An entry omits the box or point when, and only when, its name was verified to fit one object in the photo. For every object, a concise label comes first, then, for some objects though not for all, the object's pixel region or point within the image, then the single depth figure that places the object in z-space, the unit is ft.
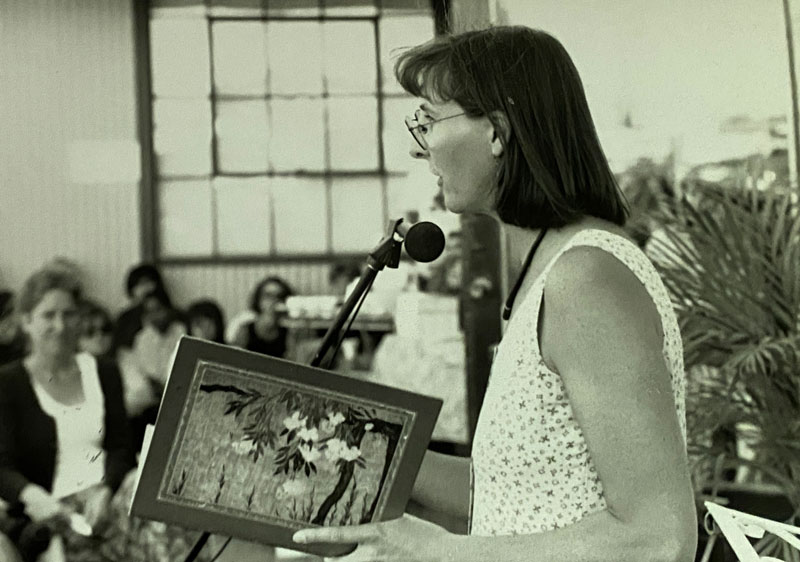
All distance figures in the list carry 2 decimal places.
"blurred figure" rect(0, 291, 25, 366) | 11.47
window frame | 18.52
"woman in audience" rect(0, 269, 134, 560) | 10.84
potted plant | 8.05
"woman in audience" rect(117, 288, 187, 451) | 12.56
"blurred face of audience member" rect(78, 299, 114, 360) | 12.66
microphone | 4.80
